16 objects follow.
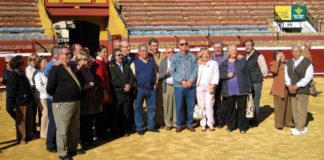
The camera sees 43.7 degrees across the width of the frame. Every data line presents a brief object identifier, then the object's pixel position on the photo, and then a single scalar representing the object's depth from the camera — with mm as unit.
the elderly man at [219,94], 6984
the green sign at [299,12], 18812
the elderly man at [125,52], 6655
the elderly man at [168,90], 6840
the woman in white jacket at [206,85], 6664
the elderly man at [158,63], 6916
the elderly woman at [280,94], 6875
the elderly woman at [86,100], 5598
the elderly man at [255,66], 6957
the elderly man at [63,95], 5059
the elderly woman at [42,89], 5965
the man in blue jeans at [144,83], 6527
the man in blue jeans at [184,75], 6617
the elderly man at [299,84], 6398
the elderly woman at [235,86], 6617
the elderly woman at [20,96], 5988
